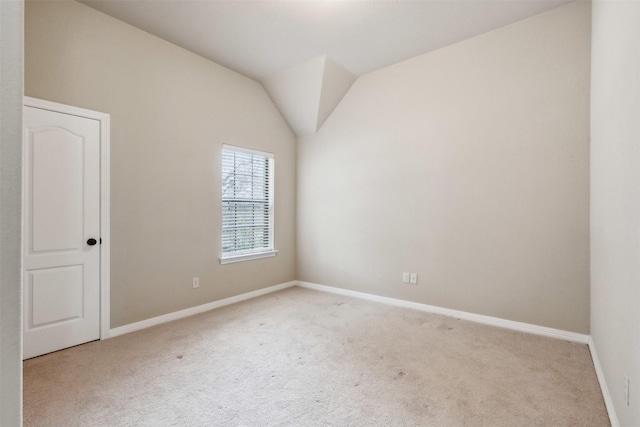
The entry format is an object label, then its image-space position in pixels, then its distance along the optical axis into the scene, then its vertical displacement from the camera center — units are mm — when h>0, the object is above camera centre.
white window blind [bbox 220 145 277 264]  4059 +111
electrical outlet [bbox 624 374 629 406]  1457 -833
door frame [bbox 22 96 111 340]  2898 -134
